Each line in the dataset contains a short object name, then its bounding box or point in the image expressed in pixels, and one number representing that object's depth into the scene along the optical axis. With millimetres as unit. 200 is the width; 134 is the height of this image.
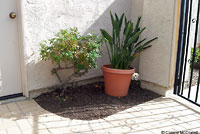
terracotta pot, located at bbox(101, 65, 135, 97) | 3414
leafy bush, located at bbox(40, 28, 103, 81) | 3053
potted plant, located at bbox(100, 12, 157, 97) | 3438
